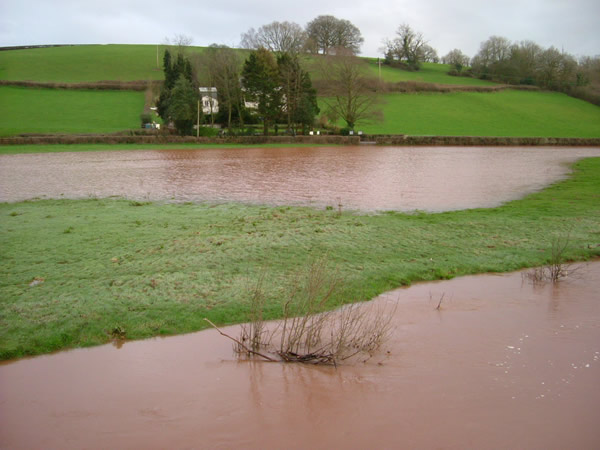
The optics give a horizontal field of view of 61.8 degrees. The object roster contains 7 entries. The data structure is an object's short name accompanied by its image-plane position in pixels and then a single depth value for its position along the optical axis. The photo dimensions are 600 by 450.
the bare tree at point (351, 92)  57.84
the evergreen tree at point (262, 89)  56.38
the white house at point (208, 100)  62.06
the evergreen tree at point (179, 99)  52.22
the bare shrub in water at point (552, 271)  8.91
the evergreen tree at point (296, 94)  57.72
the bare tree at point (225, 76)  57.97
